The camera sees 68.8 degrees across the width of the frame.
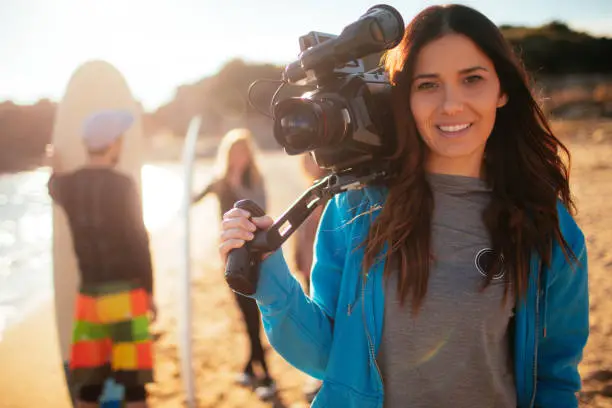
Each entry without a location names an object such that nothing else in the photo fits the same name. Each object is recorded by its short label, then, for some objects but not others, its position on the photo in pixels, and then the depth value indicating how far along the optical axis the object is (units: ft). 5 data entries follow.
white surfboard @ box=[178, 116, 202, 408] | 9.07
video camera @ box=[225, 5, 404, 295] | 3.21
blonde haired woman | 10.42
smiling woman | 3.59
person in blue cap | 7.43
